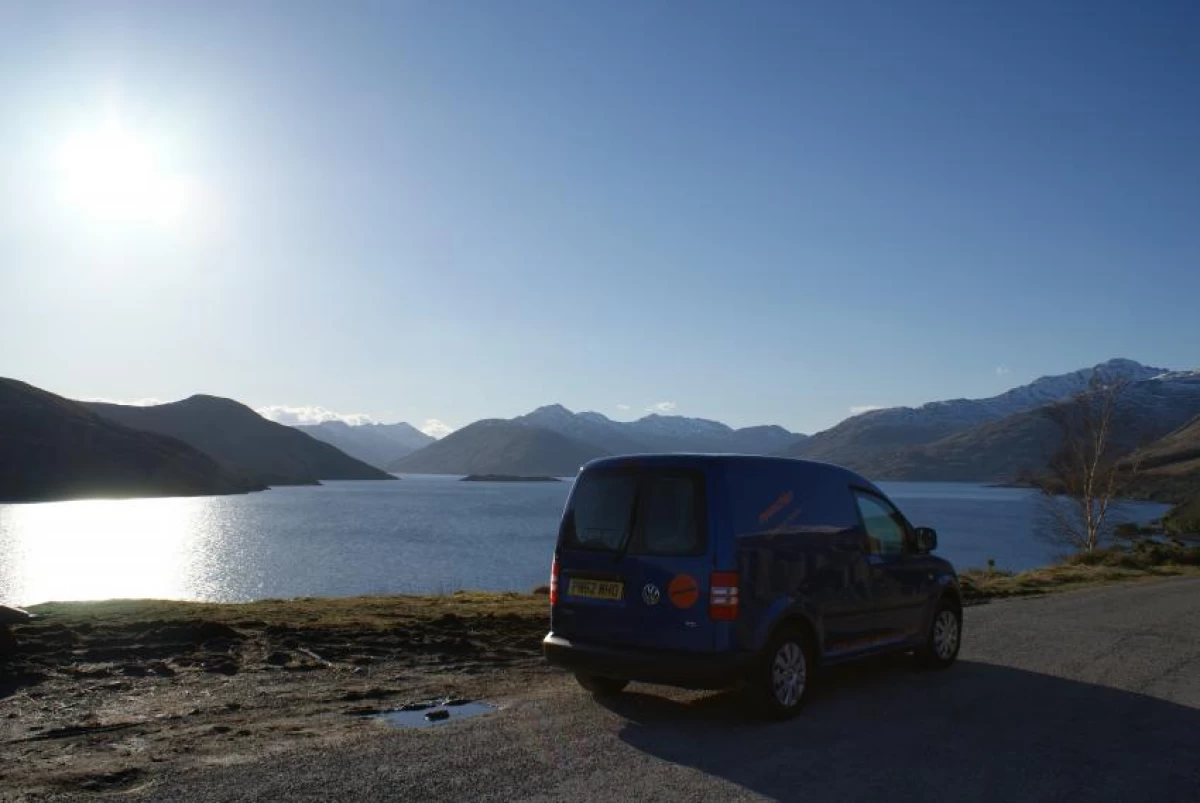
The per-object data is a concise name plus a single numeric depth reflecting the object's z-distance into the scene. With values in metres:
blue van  7.28
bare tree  39.31
